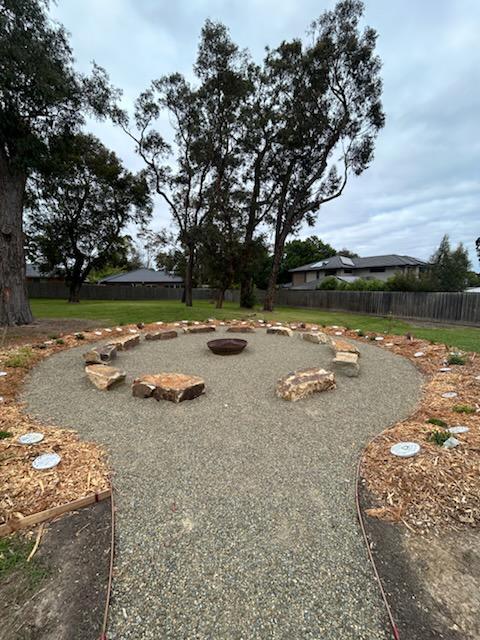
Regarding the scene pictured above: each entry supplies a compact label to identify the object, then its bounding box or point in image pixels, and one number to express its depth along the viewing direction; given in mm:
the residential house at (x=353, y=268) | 26516
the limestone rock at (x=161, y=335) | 6975
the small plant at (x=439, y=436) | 2551
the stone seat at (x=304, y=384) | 3651
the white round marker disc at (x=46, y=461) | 2244
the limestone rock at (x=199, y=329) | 7941
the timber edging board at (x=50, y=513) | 1708
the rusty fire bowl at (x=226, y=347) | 5621
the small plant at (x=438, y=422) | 2876
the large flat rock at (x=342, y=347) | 5477
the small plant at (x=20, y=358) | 4691
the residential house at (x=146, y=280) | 38125
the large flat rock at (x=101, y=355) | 4832
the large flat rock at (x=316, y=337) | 6703
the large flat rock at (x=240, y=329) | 8125
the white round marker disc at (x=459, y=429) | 2703
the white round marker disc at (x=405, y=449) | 2412
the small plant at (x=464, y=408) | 3158
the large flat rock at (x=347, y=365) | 4535
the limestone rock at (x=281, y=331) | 7707
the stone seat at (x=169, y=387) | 3566
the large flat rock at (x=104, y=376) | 3897
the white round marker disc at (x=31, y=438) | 2564
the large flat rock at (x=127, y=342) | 5887
